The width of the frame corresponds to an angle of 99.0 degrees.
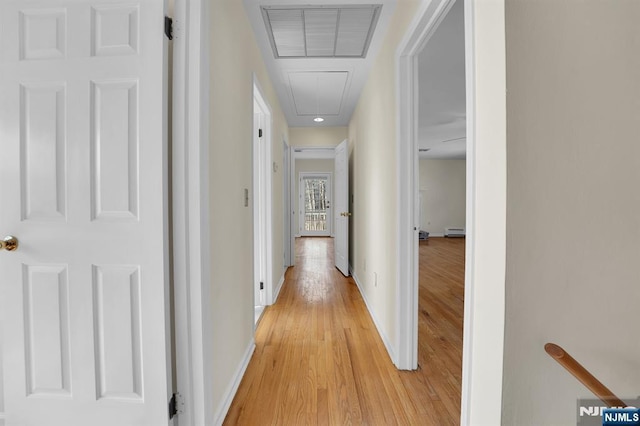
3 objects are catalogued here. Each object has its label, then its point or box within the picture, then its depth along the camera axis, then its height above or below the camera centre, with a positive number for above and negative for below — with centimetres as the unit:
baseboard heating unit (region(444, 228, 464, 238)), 916 -90
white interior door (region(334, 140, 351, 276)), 417 -2
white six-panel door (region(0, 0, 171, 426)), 113 -2
